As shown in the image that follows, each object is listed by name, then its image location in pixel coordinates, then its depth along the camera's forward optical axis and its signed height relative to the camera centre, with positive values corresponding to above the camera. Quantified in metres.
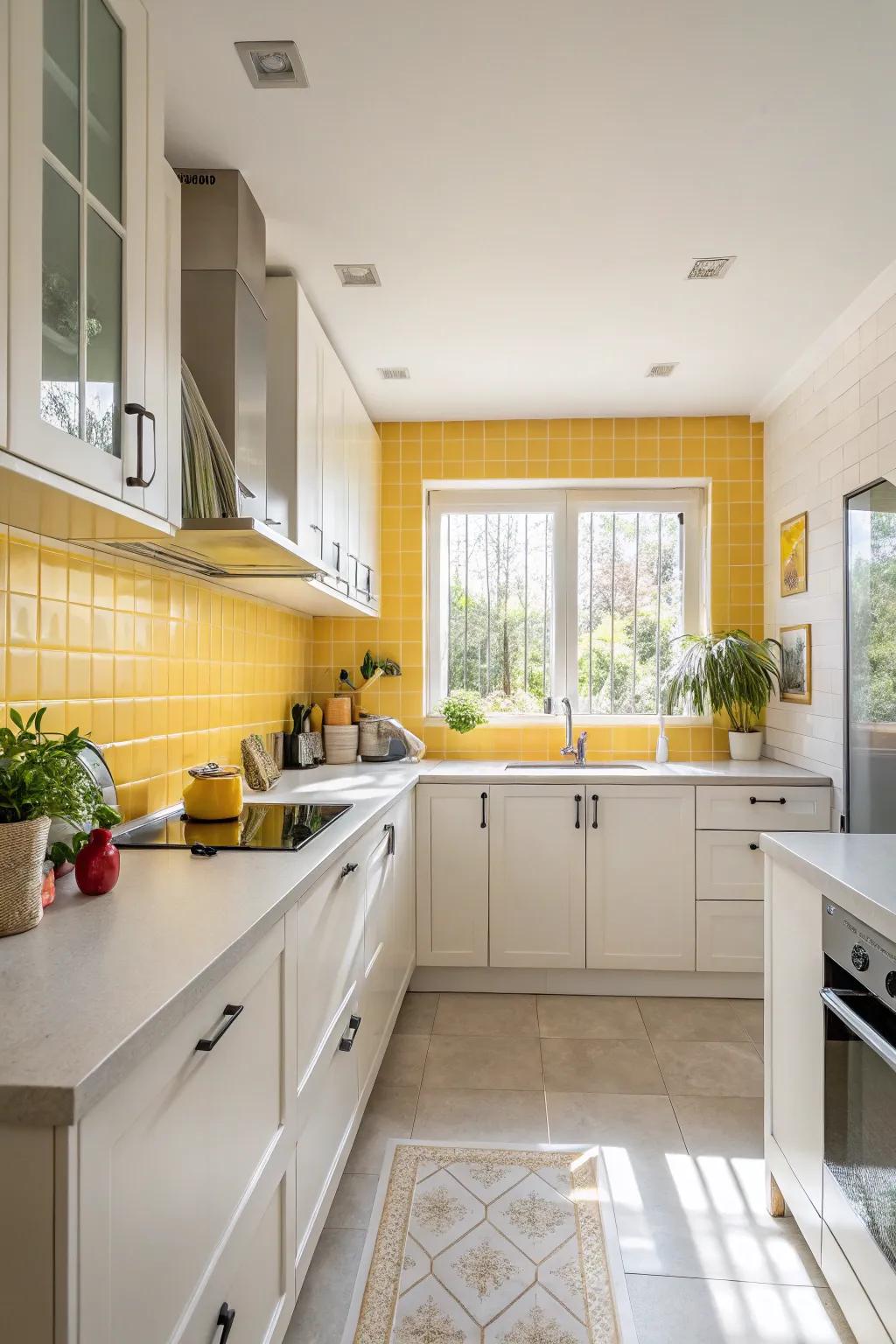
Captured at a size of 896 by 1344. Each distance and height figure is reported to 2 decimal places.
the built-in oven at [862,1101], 1.30 -0.73
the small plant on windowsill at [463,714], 3.71 -0.17
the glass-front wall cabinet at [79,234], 1.02 +0.64
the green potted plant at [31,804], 1.11 -0.19
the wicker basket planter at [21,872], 1.10 -0.27
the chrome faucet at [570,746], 3.67 -0.32
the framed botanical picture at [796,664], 3.24 +0.05
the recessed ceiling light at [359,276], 2.45 +1.23
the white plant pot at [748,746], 3.62 -0.31
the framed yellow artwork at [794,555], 3.29 +0.51
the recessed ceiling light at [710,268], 2.40 +1.23
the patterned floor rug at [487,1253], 1.57 -1.25
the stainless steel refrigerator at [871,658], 2.51 +0.06
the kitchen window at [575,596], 3.98 +0.40
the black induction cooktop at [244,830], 1.73 -0.36
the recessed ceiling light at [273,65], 1.58 +1.23
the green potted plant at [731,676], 3.46 +0.00
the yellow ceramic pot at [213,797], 2.01 -0.30
